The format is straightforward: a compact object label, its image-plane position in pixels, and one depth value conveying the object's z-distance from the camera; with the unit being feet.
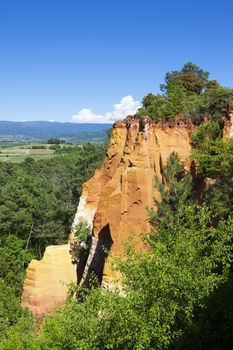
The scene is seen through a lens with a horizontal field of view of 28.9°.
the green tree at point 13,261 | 142.51
